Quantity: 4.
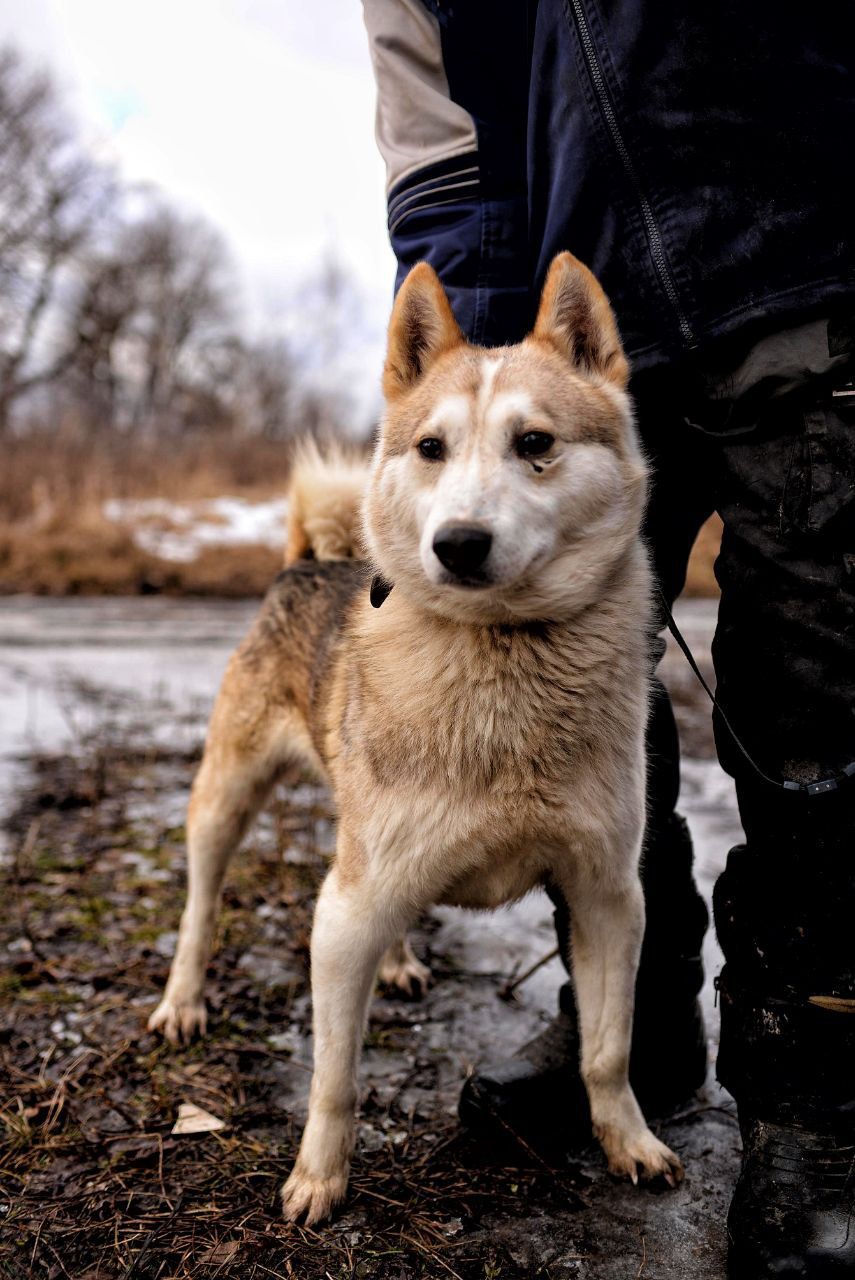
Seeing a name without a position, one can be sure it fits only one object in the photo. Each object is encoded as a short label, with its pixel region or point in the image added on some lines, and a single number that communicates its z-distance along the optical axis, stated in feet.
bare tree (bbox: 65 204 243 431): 74.95
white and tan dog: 2.94
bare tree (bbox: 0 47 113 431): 65.85
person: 2.72
